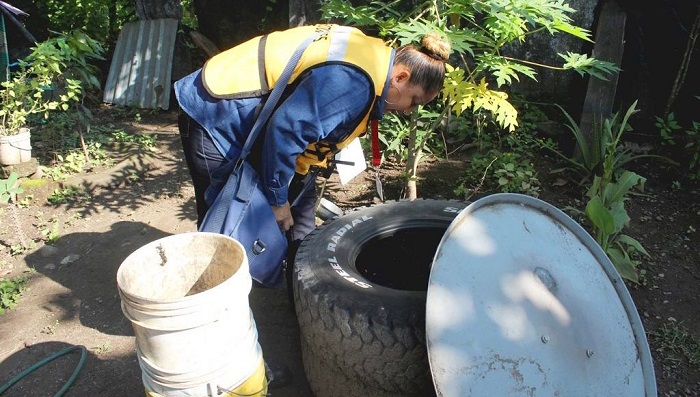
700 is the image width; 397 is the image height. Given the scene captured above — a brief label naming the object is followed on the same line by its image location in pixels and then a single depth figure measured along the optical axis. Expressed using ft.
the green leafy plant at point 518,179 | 13.66
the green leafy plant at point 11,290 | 10.93
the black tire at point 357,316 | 6.46
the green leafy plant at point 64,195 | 15.34
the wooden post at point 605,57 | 14.21
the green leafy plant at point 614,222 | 10.19
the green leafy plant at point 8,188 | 12.99
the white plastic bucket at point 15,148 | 15.26
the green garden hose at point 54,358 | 8.68
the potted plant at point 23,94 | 15.24
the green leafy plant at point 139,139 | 18.72
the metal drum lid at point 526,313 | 5.65
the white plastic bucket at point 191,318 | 5.43
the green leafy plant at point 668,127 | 14.69
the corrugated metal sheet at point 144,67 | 23.44
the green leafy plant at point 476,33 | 8.81
